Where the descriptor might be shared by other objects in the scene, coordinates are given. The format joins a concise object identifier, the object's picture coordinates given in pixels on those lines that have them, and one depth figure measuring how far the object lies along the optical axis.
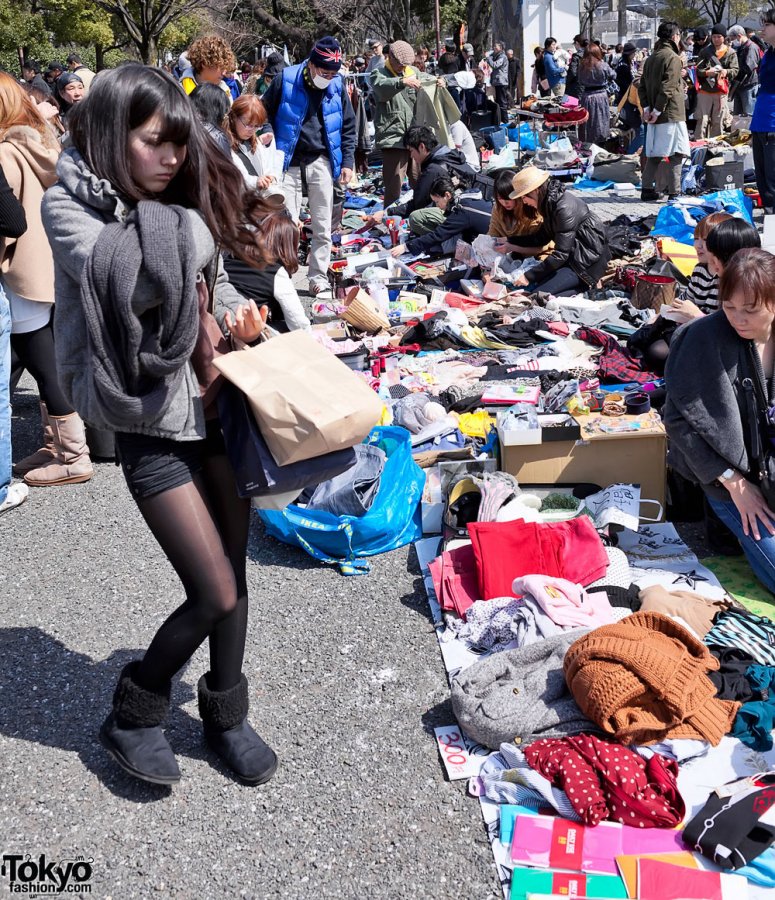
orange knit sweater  2.71
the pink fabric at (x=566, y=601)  3.29
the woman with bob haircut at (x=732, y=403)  3.43
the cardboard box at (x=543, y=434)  4.25
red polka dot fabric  2.50
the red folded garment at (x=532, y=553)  3.60
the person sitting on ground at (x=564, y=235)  7.09
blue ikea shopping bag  3.98
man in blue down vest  7.57
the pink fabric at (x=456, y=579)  3.55
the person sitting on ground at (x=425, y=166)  8.77
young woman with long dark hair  2.10
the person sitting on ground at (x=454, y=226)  8.28
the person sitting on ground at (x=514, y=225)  7.23
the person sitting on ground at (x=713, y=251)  4.61
